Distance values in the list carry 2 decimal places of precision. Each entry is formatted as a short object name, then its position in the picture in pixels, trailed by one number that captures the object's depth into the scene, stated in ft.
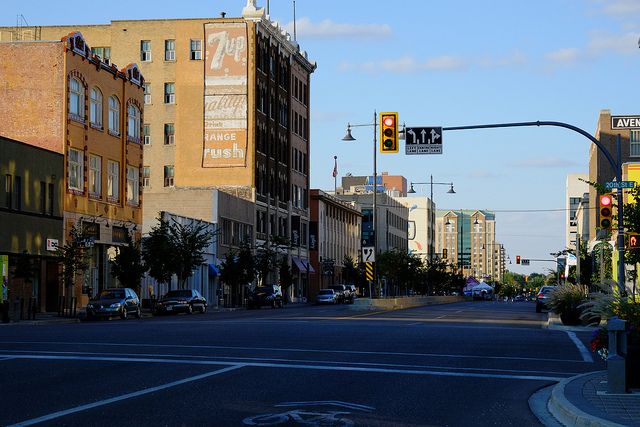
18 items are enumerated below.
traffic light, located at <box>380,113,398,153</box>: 96.99
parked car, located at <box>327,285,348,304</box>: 312.71
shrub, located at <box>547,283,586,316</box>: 126.82
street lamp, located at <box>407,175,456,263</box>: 482.78
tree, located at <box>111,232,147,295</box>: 186.09
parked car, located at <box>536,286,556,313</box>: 208.29
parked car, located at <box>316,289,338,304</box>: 302.04
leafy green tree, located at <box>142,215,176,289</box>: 197.57
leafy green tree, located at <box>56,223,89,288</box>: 164.55
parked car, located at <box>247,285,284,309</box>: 245.45
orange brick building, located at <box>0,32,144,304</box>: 187.42
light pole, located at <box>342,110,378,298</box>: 205.57
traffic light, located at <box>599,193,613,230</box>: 102.22
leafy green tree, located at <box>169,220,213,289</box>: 202.80
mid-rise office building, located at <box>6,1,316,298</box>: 292.40
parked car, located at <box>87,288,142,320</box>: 154.71
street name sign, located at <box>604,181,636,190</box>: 100.63
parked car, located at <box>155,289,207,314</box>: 184.85
